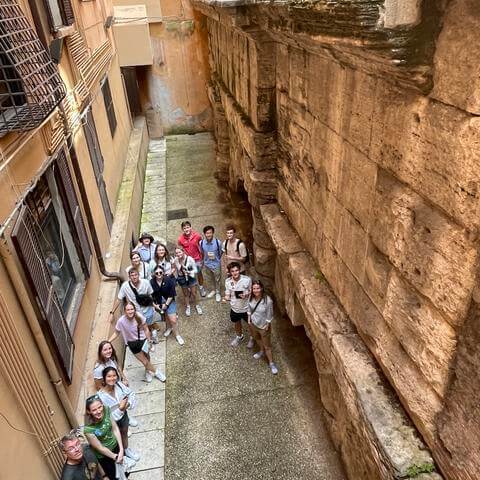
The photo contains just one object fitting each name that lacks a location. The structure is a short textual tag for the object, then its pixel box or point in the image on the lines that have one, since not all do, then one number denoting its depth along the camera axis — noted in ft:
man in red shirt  24.72
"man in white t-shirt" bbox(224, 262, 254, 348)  19.95
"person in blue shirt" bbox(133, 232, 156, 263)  22.58
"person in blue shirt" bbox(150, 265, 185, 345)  21.49
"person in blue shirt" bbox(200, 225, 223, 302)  24.59
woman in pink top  18.25
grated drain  35.80
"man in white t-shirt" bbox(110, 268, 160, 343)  19.77
